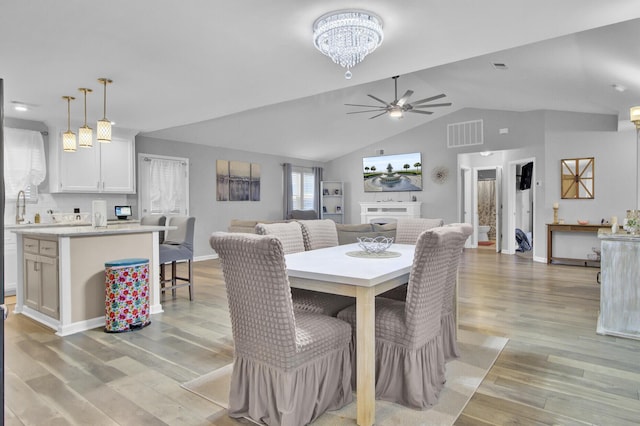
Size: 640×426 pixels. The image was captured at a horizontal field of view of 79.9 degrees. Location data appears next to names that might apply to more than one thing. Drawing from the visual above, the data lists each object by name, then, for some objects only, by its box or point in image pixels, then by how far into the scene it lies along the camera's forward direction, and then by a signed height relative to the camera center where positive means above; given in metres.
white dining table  1.80 -0.40
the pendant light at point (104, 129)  3.74 +0.78
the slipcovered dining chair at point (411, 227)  3.26 -0.19
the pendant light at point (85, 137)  3.82 +0.73
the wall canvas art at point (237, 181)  7.77 +0.57
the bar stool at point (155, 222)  4.58 -0.16
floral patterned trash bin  3.24 -0.75
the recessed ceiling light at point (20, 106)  4.39 +1.23
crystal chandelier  2.50 +1.16
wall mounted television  9.28 +0.84
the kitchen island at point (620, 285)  2.99 -0.65
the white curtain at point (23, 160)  4.93 +0.66
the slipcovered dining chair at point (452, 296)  2.16 -0.60
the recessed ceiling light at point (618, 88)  4.35 +1.34
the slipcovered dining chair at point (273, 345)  1.71 -0.67
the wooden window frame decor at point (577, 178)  6.35 +0.44
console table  6.19 -0.46
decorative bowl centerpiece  2.62 -0.28
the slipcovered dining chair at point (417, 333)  1.92 -0.68
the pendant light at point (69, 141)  4.04 +0.72
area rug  1.89 -1.06
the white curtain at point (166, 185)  6.62 +0.41
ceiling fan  5.71 +1.51
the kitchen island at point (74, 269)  3.25 -0.54
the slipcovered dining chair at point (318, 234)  3.15 -0.23
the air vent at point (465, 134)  8.17 +1.58
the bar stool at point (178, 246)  4.29 -0.45
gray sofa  5.04 -0.34
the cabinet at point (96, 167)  5.22 +0.60
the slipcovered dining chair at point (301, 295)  2.38 -0.59
